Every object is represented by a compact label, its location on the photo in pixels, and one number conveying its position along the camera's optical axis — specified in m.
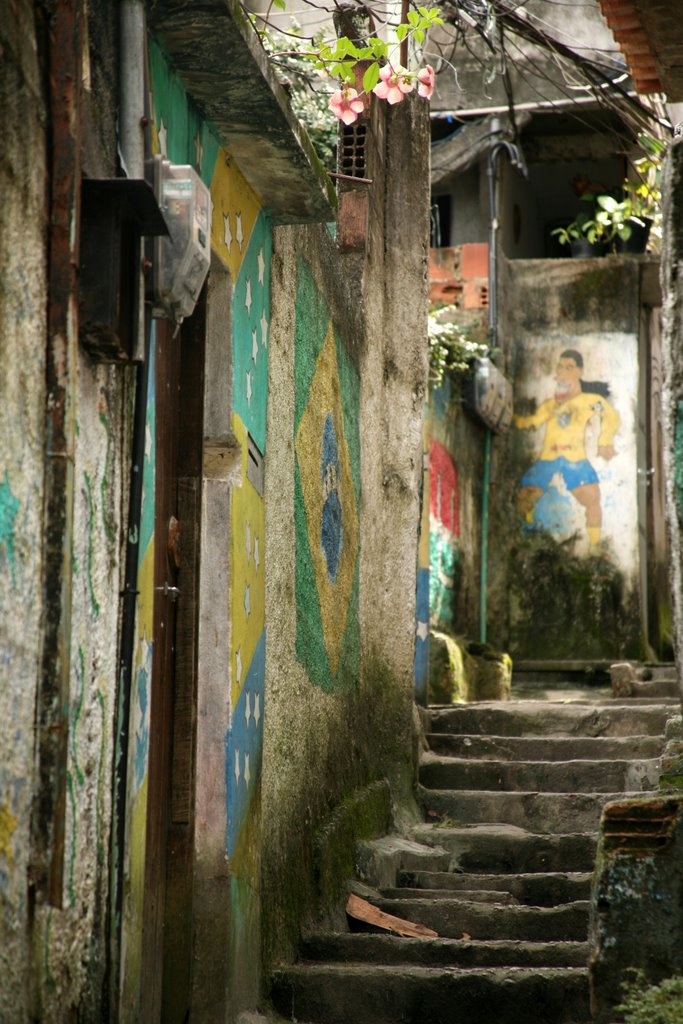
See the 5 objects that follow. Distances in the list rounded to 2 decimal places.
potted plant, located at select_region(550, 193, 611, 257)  13.86
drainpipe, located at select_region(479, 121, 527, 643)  14.66
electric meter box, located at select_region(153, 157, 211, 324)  3.89
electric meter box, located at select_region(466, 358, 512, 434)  13.62
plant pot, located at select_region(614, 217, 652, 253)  15.91
